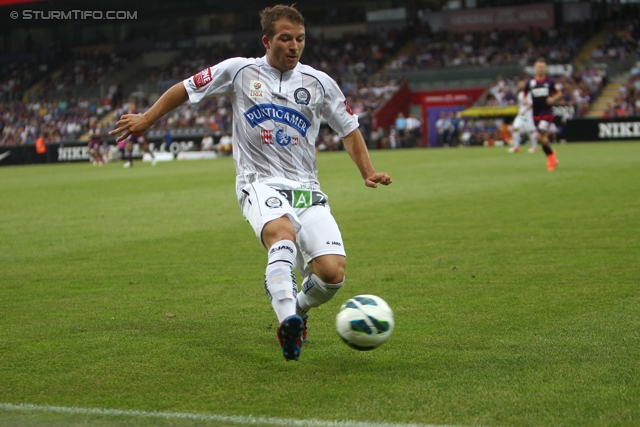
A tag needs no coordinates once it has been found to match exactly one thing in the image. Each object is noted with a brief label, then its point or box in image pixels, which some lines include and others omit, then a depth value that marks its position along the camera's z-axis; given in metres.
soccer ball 4.96
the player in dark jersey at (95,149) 41.84
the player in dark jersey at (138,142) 35.77
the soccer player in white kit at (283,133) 5.34
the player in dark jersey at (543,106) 20.92
